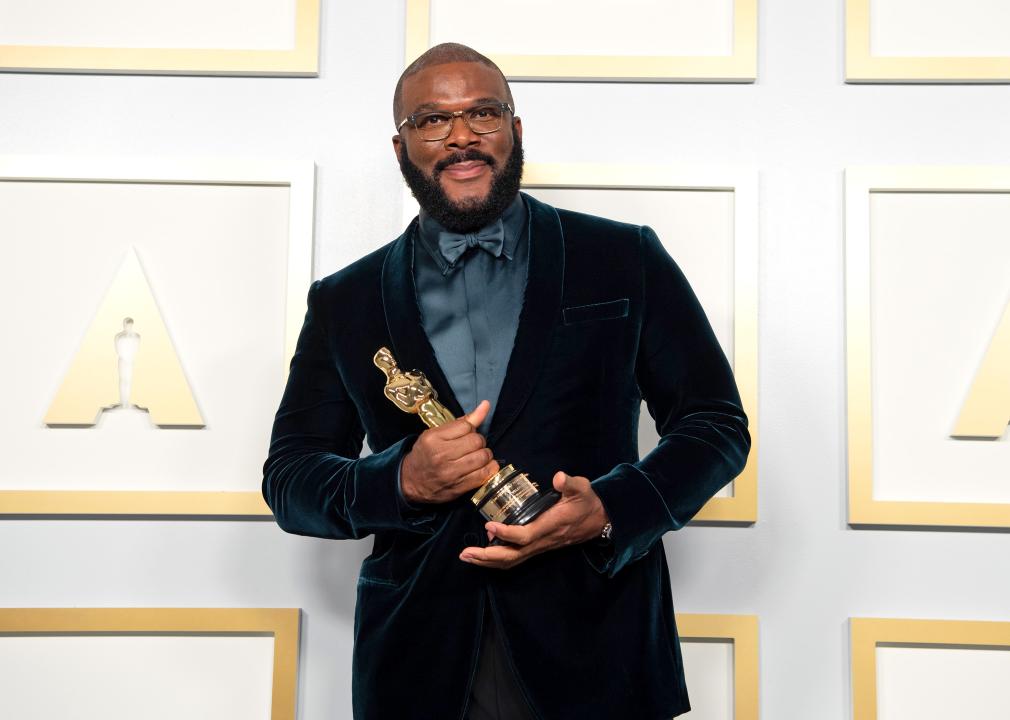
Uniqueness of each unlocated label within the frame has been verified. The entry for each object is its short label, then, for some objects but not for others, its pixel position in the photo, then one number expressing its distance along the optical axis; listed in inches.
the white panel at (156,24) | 97.6
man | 59.4
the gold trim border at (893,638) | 90.9
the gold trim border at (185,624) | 92.6
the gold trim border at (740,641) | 90.9
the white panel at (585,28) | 96.3
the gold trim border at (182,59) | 96.4
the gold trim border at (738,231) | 92.0
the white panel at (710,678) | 91.6
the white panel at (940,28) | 96.0
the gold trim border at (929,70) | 95.0
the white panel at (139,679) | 93.5
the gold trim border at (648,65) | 95.2
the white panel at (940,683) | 91.7
